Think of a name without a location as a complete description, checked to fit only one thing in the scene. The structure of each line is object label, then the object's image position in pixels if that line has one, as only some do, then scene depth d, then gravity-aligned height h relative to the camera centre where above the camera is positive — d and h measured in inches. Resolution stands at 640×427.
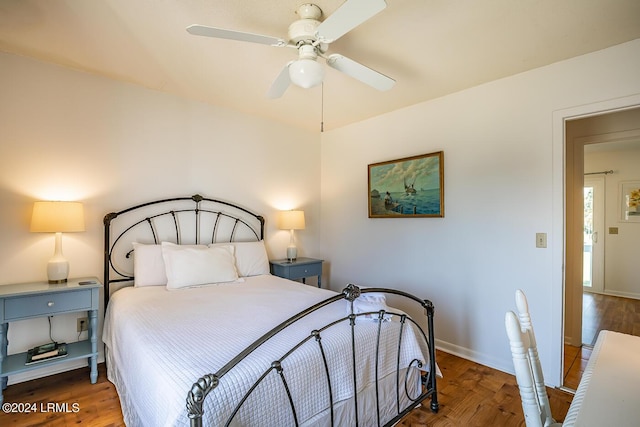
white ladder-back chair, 37.4 -18.9
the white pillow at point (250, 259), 123.2 -17.4
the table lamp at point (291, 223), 144.7 -3.3
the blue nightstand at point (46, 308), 80.8 -24.9
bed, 48.7 -24.2
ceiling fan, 54.9 +35.5
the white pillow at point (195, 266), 102.8 -17.1
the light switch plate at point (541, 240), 95.5 -7.6
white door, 207.8 -13.2
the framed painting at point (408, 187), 120.9 +11.8
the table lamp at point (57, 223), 87.2 -1.9
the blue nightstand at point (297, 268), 137.1 -23.8
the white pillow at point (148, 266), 103.3 -16.9
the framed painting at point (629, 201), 195.3 +8.9
